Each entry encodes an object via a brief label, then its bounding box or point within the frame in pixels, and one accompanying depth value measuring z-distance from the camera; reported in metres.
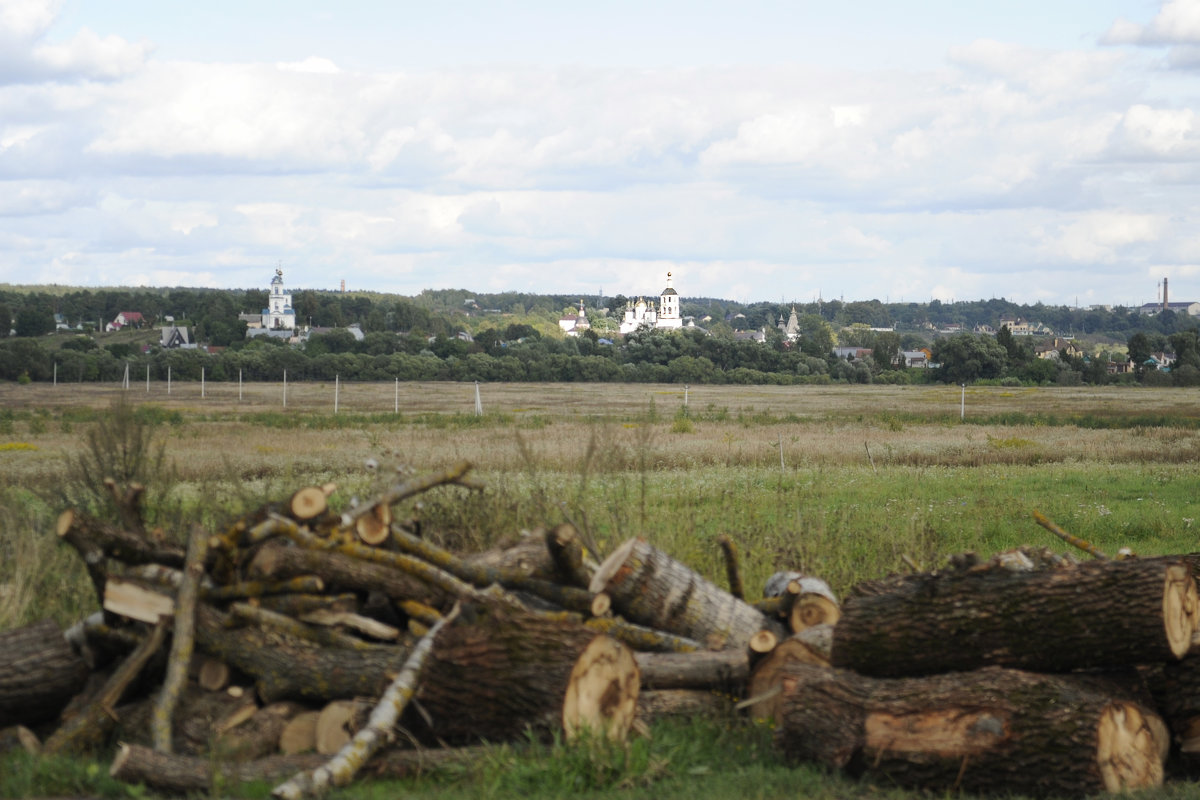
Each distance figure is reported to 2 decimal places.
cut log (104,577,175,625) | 15.34
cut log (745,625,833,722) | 15.18
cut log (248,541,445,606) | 15.56
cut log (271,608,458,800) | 12.64
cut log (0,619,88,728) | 14.44
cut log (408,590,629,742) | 13.84
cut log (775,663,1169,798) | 12.91
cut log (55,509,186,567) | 16.12
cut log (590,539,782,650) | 16.31
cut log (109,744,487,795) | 12.92
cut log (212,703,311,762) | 14.07
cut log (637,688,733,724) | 15.15
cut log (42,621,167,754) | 14.32
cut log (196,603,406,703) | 14.55
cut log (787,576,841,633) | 17.31
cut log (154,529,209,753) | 14.08
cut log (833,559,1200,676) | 13.57
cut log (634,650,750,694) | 15.36
